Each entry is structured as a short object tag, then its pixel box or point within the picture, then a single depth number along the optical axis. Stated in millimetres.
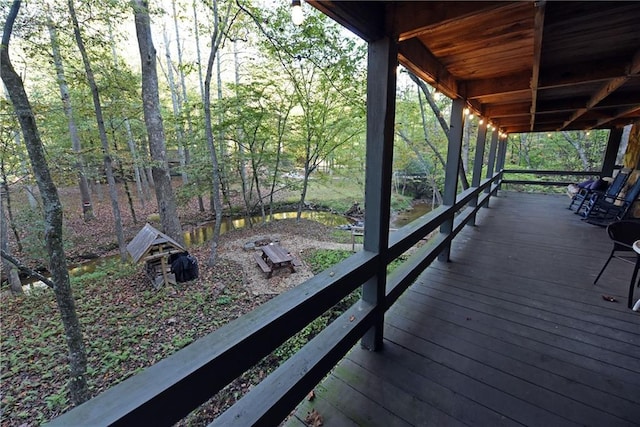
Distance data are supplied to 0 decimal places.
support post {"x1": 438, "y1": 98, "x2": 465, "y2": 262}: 3189
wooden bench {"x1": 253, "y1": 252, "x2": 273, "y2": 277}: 6258
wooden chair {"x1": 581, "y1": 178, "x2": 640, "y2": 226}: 4727
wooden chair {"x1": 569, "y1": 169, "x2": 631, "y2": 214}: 5220
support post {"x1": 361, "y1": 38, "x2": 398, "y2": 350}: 1554
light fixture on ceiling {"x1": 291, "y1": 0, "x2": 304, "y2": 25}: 1255
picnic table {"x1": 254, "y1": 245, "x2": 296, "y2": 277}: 6277
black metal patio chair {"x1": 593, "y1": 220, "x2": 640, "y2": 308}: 2646
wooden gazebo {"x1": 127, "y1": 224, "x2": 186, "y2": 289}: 5504
